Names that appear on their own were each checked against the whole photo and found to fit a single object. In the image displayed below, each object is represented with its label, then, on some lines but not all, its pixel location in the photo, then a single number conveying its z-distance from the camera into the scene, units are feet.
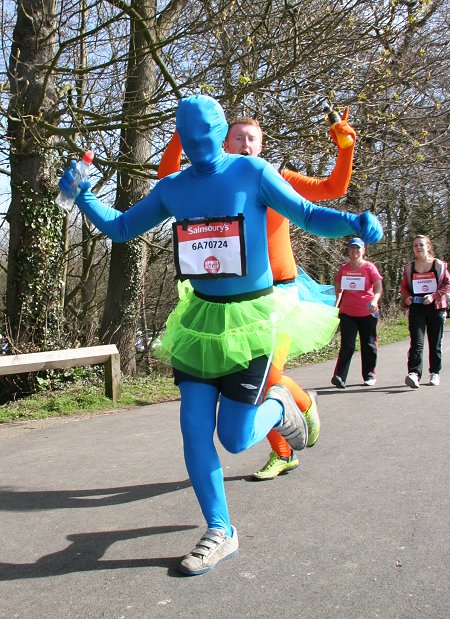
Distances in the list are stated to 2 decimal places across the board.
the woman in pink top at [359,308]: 28.17
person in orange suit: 13.06
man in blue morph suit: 10.70
